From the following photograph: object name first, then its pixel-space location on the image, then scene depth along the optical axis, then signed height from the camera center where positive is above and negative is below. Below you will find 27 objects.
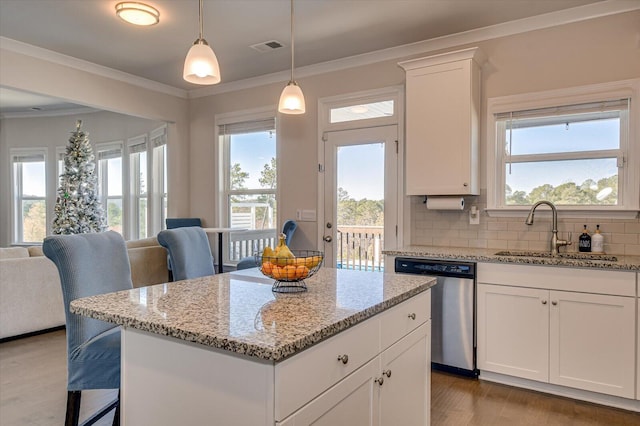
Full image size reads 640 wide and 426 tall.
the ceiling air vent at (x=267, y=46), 3.89 +1.49
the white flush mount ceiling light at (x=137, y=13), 3.13 +1.44
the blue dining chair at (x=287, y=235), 4.28 -0.30
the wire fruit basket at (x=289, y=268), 1.72 -0.25
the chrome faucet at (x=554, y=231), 3.19 -0.19
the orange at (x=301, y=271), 1.72 -0.26
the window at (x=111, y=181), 7.32 +0.44
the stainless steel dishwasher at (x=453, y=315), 3.12 -0.81
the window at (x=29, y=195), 7.87 +0.21
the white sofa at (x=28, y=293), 3.73 -0.79
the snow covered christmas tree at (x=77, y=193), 6.71 +0.21
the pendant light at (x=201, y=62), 2.05 +0.69
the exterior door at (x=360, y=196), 4.09 +0.10
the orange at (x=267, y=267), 1.73 -0.25
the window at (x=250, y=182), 4.96 +0.29
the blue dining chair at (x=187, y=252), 2.51 -0.28
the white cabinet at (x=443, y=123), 3.38 +0.68
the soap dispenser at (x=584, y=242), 3.14 -0.26
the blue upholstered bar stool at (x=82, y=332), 1.91 -0.59
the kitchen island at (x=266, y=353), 1.12 -0.44
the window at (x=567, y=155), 3.14 +0.39
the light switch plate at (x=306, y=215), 4.54 -0.10
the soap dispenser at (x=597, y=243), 3.09 -0.27
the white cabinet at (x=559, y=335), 2.65 -0.86
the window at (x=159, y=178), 6.18 +0.42
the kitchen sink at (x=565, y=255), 2.90 -0.36
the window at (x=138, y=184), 6.74 +0.36
